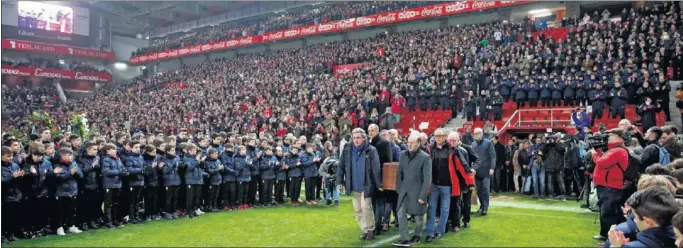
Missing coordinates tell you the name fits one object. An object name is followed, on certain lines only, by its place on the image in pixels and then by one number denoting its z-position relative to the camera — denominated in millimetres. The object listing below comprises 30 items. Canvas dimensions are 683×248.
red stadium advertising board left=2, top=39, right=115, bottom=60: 45656
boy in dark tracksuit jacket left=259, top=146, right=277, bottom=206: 11812
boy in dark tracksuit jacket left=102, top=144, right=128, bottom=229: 8664
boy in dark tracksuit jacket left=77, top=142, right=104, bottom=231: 8547
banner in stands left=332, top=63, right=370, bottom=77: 31234
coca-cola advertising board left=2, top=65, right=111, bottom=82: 44406
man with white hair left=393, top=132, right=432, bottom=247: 6703
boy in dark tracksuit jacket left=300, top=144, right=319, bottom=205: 12031
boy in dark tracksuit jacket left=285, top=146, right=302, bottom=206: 12023
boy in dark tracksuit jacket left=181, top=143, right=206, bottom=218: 10008
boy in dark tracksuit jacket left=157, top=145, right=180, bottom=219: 9675
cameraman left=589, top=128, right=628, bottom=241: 6477
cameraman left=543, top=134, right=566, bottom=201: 12398
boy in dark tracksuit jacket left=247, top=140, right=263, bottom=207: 11789
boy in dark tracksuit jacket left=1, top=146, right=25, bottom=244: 7461
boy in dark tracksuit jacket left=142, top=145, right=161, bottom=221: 9516
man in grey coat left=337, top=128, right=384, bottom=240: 7414
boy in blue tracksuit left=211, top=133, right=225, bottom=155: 11117
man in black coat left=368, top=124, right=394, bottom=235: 7775
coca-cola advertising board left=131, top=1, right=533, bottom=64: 32062
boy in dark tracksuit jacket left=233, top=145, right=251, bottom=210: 11195
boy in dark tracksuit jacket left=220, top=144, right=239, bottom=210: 11047
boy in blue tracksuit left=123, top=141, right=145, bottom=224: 9172
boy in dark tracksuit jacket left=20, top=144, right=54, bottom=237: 7805
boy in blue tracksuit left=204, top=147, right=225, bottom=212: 10734
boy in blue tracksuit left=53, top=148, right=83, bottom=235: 8031
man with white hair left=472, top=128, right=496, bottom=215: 9727
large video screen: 46531
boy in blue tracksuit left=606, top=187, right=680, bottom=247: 3379
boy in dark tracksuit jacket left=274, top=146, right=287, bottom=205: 12047
